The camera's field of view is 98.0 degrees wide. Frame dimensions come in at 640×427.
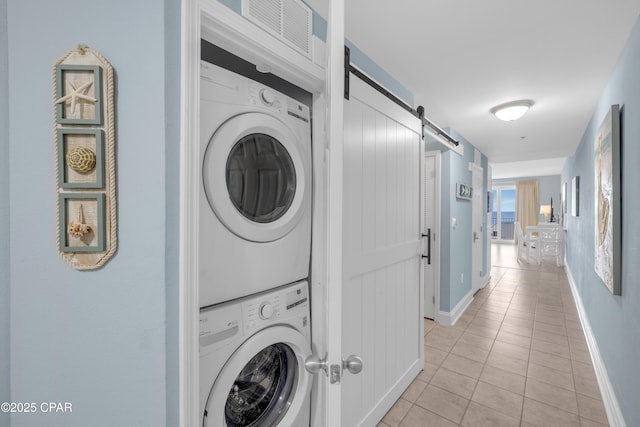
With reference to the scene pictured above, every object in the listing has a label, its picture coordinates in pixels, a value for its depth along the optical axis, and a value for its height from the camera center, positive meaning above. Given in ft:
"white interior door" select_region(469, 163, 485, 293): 13.66 -0.77
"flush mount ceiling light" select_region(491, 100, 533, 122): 8.32 +3.13
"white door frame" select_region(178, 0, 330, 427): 2.67 +0.07
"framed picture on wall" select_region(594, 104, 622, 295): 5.55 +0.20
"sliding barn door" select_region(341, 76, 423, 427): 4.91 -0.81
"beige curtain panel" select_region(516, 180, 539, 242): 30.32 +1.08
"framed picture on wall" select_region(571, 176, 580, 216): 12.72 +0.79
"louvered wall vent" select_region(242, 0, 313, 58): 3.41 +2.54
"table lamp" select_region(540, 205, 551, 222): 28.02 +0.13
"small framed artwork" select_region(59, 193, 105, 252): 2.52 -0.09
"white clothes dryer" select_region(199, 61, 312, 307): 3.13 +0.32
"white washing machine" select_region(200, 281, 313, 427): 3.12 -1.91
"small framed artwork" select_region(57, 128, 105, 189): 2.50 +0.49
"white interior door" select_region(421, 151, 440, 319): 10.83 -0.31
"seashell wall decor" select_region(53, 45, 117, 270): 2.50 +0.52
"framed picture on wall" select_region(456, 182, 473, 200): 11.27 +0.91
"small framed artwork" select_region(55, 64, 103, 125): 2.49 +1.05
